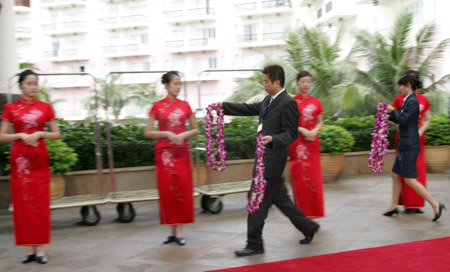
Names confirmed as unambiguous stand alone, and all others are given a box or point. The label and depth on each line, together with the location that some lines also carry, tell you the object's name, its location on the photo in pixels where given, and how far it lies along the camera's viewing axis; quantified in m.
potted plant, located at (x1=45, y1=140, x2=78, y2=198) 6.96
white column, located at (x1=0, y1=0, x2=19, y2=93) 8.78
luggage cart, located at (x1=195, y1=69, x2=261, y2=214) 6.65
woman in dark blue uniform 5.78
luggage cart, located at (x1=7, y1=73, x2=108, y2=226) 6.15
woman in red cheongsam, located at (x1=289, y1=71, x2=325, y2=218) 5.69
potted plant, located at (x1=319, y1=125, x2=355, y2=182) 8.87
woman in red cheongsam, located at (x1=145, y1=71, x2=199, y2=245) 5.33
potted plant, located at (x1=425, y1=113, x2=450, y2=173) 9.47
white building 35.94
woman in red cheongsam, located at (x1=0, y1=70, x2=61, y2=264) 4.75
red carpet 4.19
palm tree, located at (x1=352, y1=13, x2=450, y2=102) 12.62
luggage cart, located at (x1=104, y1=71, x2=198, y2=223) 6.32
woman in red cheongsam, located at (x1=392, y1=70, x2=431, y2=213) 6.17
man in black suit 4.59
